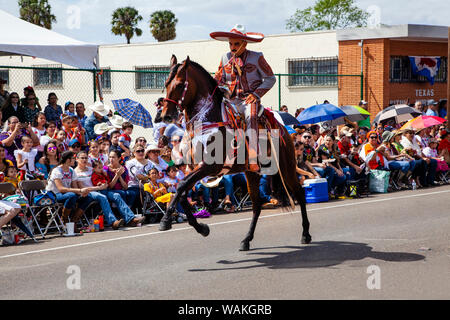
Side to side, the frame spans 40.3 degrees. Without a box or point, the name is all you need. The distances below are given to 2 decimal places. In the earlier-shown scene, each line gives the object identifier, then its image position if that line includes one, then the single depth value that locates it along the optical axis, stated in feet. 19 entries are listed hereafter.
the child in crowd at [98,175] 36.58
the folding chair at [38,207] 33.19
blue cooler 45.14
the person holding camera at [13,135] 37.73
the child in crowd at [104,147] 41.55
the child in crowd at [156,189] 37.73
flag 91.71
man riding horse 27.50
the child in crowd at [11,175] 33.71
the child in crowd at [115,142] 43.54
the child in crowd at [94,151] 38.79
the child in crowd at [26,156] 36.58
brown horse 24.41
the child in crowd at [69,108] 49.94
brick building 86.48
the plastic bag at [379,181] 50.65
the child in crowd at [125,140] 42.53
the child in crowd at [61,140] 39.88
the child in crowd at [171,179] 38.96
